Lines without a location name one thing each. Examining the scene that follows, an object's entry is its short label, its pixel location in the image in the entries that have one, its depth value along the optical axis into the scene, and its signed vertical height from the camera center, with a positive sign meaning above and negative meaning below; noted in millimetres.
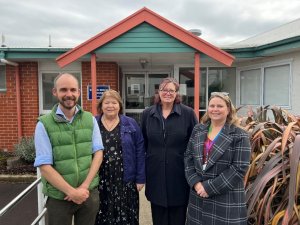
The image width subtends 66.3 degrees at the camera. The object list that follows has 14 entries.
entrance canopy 4555 +1260
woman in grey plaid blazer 1715 -479
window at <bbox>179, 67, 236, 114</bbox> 6300 +647
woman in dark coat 2094 -412
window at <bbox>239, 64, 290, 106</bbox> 5310 +469
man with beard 1675 -380
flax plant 1757 -642
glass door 6765 +426
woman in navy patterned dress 2080 -547
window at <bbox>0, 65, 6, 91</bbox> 6023 +704
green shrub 5080 -1033
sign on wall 5849 +423
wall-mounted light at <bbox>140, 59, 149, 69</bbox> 5599 +1064
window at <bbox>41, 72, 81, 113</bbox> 6091 +417
